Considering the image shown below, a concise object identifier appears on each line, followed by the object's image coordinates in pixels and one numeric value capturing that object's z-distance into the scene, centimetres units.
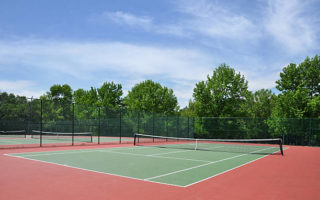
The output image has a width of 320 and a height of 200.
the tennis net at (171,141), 2284
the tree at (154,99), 4212
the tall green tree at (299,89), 2711
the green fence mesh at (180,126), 2292
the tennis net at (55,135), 2901
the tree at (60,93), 7075
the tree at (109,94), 4975
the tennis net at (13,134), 3083
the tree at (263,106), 5348
